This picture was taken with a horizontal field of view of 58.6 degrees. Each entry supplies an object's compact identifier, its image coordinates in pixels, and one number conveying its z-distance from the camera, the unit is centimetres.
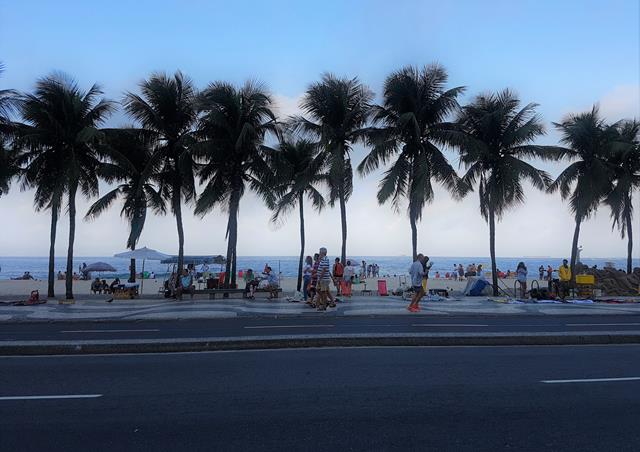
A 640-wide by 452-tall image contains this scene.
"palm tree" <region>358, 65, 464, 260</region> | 2750
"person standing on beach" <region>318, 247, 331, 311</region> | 1829
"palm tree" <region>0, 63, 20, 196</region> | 2330
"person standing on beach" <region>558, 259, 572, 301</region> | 2415
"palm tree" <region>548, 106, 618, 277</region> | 2854
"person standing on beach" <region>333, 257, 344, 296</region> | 2427
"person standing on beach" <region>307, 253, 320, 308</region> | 1995
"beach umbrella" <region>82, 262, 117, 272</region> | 4366
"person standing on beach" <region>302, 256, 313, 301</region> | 2223
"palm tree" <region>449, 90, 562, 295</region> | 2761
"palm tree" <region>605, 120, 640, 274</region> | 3077
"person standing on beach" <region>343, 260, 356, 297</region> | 2602
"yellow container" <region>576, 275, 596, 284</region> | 2455
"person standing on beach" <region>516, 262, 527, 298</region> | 2480
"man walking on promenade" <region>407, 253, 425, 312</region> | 1850
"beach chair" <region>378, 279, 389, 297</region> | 2714
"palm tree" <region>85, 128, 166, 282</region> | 2592
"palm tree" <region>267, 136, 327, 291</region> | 2731
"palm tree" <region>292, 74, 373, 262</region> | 2798
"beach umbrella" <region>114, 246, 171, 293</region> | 2927
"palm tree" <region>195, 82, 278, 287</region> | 2625
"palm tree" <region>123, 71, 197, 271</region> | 2616
